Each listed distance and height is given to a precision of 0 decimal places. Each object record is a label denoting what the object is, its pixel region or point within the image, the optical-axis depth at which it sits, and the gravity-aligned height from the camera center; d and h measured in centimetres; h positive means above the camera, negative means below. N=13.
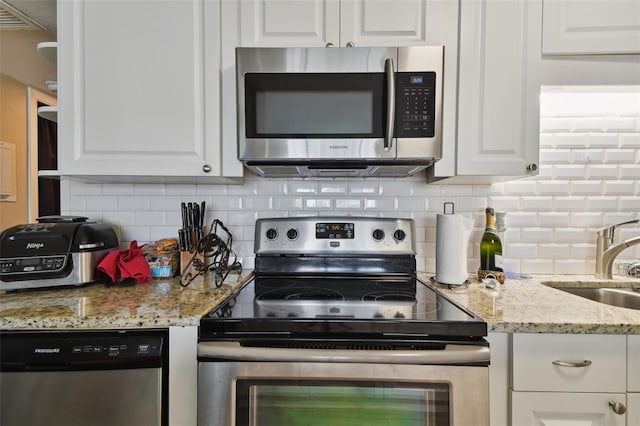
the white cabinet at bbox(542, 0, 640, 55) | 117 +68
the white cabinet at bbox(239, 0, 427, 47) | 119 +71
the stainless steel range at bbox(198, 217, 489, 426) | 82 -44
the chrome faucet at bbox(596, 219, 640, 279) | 140 -21
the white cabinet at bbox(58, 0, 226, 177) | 120 +47
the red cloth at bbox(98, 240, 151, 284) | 123 -25
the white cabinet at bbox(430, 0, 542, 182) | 118 +49
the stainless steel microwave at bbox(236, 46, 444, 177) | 112 +37
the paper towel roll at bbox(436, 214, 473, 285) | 120 -16
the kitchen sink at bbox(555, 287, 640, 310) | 134 -40
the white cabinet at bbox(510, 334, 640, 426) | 85 -48
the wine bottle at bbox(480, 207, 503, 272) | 136 -18
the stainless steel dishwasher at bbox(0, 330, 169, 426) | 85 -49
